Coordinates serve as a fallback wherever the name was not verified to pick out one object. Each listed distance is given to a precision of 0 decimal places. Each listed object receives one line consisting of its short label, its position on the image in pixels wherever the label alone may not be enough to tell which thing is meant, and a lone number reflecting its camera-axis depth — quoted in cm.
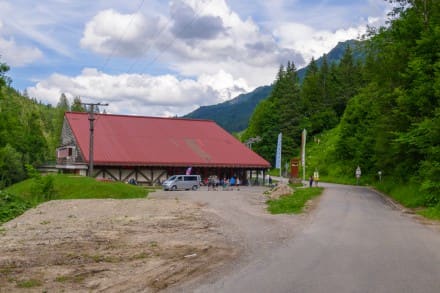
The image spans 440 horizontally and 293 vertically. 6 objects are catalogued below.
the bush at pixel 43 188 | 3447
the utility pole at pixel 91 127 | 4194
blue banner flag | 5953
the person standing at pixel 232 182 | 5203
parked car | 4453
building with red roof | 5004
